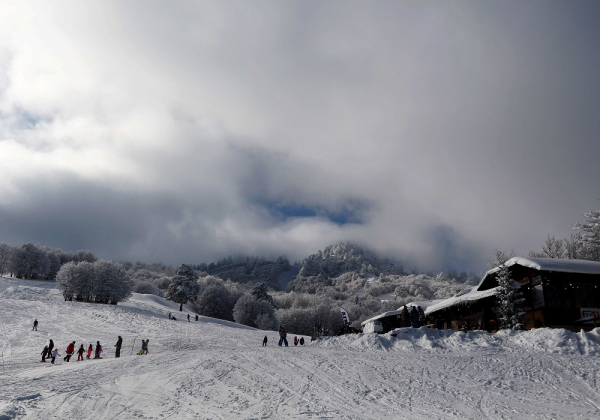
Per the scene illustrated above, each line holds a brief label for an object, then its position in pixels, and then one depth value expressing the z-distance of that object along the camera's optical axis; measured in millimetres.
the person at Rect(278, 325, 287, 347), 28844
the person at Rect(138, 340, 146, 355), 25922
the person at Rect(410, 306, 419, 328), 26577
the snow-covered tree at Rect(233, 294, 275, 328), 76750
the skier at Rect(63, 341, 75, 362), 23734
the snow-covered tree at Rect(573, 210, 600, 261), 49678
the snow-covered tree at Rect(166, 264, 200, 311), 73312
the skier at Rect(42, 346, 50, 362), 23312
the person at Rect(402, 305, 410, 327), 30066
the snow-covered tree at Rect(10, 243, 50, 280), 89125
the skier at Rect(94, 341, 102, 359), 25125
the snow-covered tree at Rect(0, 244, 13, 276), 91250
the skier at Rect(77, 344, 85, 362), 24834
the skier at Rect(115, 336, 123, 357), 24906
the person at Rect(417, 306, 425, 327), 31875
